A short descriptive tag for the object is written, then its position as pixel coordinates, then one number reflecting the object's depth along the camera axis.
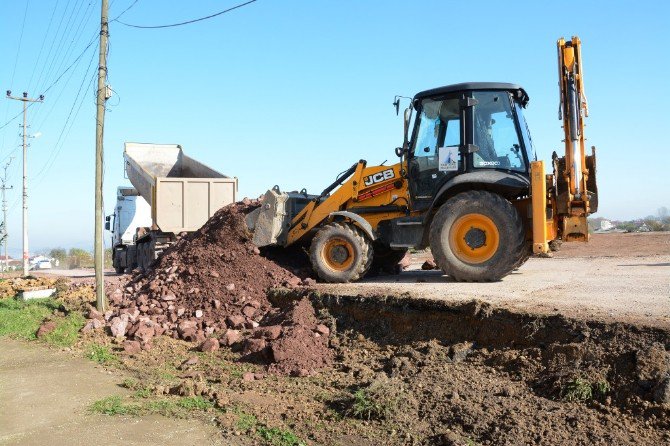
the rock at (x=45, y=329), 10.14
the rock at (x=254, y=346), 8.05
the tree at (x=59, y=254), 62.41
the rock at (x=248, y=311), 9.75
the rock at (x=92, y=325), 9.96
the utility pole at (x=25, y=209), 31.41
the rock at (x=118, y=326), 9.59
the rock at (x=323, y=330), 8.27
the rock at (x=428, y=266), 12.35
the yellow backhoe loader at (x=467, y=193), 8.74
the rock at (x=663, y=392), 4.93
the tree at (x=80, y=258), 51.50
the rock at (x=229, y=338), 8.80
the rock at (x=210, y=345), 8.64
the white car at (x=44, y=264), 54.25
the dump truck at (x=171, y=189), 16.06
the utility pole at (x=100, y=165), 11.09
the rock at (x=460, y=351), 6.72
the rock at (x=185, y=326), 9.55
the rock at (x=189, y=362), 8.04
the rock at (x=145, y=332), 9.25
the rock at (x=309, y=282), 10.09
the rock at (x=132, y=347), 8.77
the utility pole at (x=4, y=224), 34.18
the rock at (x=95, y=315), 10.46
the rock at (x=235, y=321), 9.53
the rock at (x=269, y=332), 8.21
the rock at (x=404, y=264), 12.22
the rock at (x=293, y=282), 10.18
